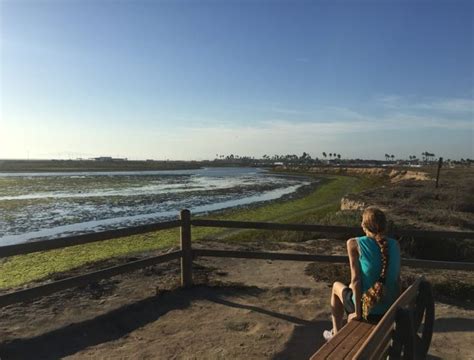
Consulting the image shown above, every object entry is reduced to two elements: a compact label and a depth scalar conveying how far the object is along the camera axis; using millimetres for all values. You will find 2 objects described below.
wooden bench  3176
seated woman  4039
